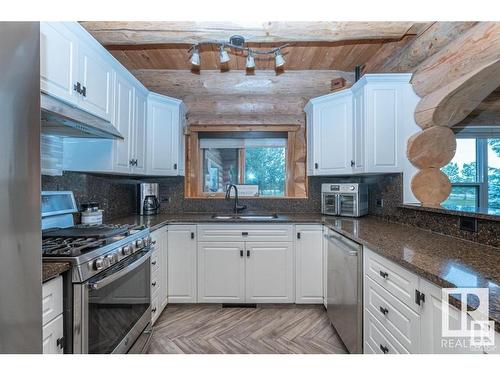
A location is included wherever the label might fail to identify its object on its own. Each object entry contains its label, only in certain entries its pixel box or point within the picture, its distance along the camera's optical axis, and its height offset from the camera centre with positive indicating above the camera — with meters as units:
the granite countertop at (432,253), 0.91 -0.32
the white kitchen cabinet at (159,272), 2.20 -0.77
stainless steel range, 1.18 -0.48
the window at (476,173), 3.41 +0.22
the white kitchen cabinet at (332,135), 2.61 +0.58
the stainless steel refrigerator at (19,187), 0.64 +0.00
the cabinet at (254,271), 2.53 -0.82
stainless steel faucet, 3.10 -0.15
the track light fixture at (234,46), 2.25 +1.29
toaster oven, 2.63 -0.11
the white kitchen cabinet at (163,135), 2.71 +0.59
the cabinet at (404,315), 0.92 -0.56
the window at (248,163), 3.34 +0.34
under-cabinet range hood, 1.23 +0.38
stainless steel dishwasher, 1.67 -0.75
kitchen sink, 2.77 -0.32
